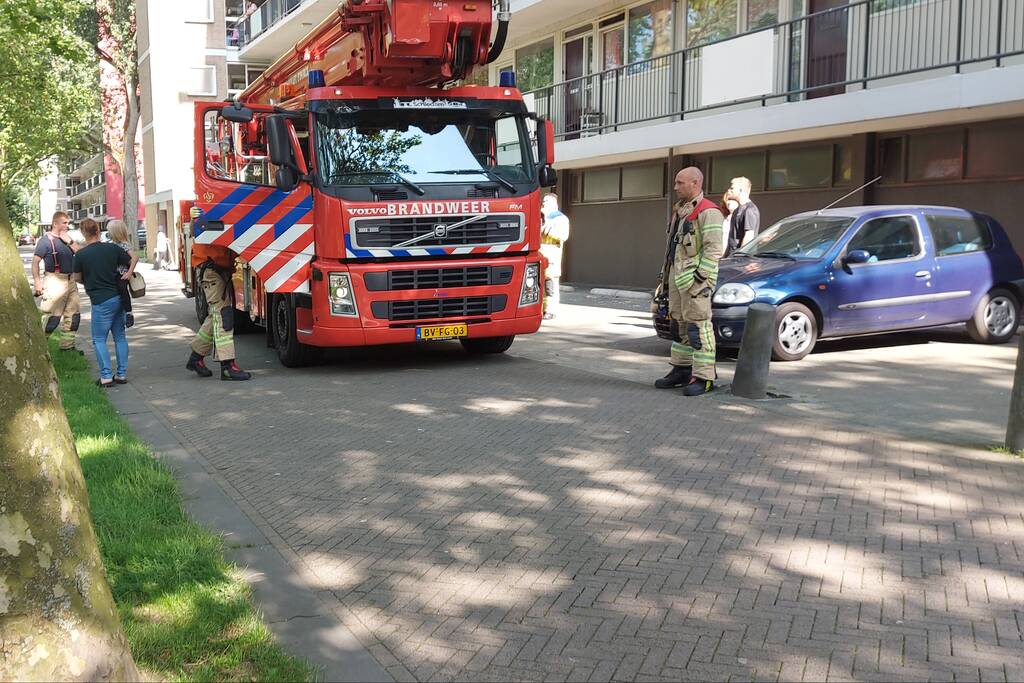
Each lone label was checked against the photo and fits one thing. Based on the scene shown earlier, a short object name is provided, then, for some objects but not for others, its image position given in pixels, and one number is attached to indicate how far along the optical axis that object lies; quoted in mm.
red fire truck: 9555
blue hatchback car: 10391
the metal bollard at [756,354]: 8336
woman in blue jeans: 9617
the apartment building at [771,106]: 13984
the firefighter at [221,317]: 9734
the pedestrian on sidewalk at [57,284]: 11859
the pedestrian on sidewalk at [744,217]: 12062
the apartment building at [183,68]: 45281
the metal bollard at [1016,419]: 6289
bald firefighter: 8305
